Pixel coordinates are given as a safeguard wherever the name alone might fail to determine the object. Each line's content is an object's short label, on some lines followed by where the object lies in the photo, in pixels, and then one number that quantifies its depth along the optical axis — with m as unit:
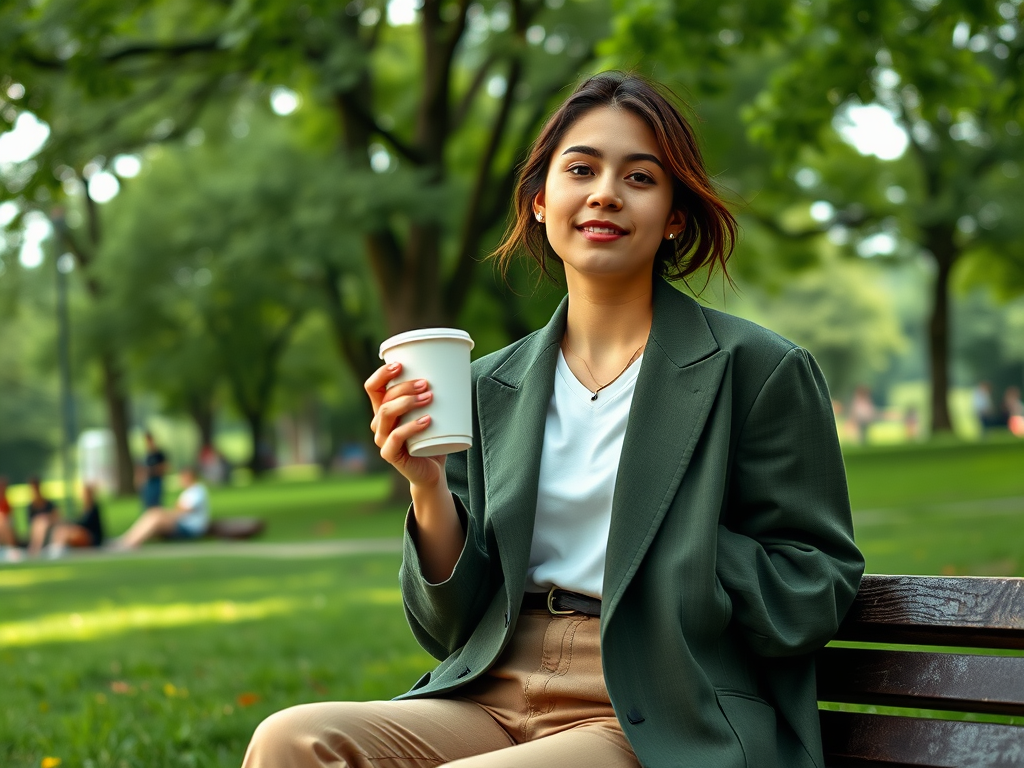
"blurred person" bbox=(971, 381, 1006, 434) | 42.97
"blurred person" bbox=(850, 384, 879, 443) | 53.28
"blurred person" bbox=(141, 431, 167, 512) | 22.25
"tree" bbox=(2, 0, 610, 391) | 16.09
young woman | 2.28
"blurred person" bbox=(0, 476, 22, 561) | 21.61
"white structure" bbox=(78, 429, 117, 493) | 56.75
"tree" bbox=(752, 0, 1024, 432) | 7.12
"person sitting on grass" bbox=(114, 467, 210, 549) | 19.97
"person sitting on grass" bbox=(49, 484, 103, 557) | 20.27
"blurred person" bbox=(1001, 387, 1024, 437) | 43.19
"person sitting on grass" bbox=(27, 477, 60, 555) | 20.58
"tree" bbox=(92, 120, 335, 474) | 19.59
